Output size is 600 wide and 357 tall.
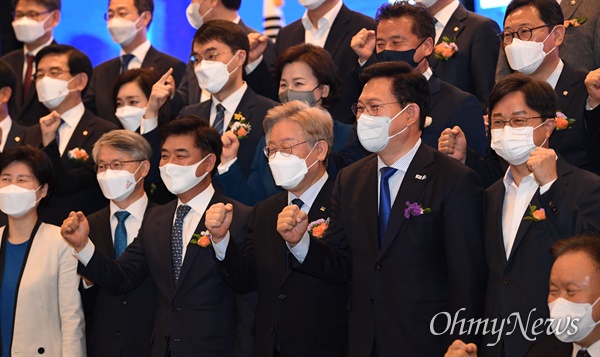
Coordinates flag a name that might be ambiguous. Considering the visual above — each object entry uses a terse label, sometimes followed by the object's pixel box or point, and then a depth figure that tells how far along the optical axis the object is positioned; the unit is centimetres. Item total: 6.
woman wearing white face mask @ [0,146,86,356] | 1233
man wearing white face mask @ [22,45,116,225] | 1379
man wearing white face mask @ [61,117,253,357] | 1127
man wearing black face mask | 1149
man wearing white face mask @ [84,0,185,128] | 1584
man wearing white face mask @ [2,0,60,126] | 1653
